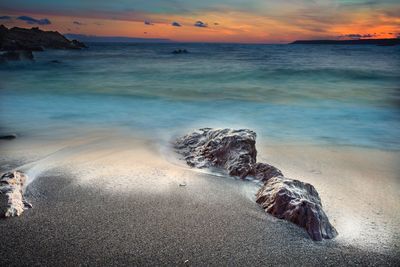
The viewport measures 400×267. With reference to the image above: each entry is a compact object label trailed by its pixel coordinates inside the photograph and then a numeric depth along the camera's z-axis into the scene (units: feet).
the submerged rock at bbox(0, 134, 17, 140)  19.29
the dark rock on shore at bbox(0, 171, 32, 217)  10.13
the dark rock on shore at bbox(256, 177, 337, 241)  9.71
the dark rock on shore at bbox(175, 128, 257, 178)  13.76
